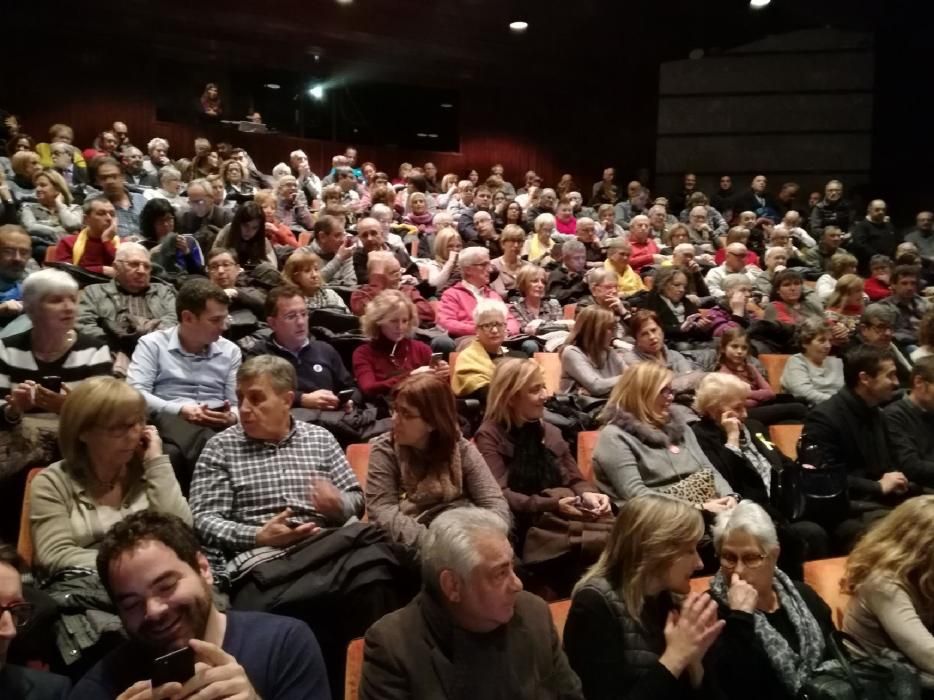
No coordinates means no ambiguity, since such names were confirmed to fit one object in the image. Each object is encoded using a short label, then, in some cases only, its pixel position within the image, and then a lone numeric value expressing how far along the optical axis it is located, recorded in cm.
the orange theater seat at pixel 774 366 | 418
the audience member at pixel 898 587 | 193
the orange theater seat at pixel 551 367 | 376
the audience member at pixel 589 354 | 345
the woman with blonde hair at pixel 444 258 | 486
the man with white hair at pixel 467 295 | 412
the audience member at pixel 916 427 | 304
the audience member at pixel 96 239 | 395
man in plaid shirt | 202
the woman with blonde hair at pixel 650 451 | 258
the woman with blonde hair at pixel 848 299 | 468
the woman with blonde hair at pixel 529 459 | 237
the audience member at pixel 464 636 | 146
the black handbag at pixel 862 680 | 184
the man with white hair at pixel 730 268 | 562
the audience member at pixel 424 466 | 216
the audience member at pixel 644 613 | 168
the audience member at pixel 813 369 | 385
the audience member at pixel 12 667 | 134
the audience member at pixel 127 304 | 314
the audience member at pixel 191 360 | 274
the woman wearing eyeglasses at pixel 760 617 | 184
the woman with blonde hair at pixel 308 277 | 378
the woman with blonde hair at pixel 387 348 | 317
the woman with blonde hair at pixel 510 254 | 504
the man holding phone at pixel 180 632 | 122
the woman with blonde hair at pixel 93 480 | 188
